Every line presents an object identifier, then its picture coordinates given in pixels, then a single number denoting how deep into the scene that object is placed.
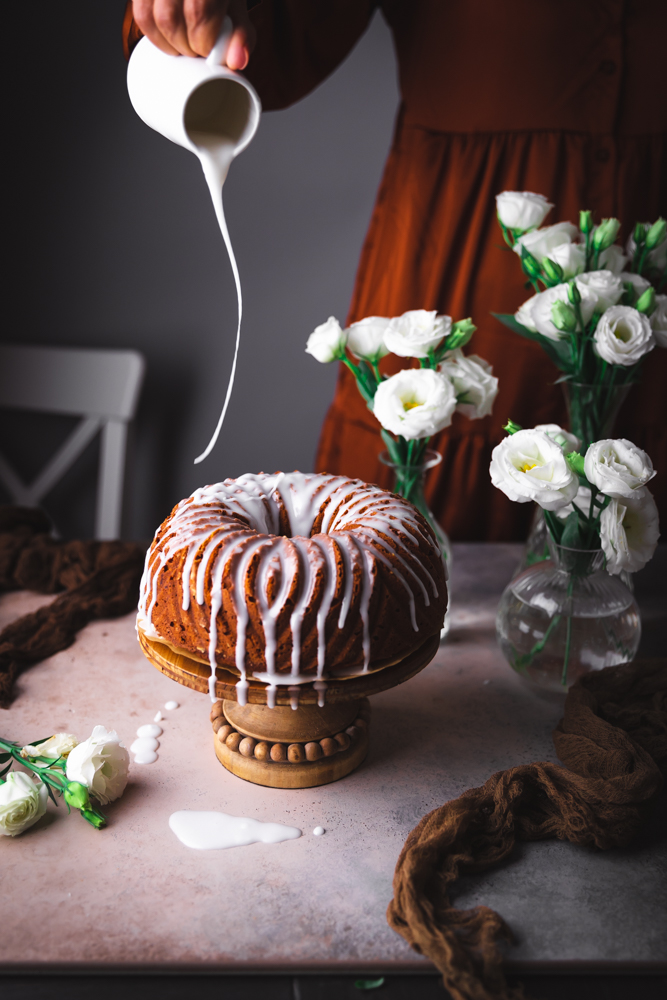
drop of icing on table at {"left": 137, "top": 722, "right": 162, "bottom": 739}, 1.00
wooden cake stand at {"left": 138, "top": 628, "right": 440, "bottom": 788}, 0.89
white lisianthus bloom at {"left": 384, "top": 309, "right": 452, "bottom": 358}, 1.02
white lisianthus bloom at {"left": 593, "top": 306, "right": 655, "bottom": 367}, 0.99
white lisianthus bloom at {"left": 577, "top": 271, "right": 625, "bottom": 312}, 1.03
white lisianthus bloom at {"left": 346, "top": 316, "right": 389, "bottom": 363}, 1.07
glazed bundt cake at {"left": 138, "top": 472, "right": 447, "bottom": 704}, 0.81
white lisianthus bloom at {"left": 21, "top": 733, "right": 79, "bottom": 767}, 0.90
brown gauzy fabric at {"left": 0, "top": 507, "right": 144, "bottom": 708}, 1.17
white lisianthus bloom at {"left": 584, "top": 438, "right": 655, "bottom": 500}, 0.89
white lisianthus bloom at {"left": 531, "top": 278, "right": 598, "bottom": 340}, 1.03
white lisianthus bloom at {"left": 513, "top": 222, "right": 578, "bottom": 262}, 1.08
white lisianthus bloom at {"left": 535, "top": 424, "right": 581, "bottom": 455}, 0.99
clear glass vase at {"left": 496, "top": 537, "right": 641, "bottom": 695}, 1.04
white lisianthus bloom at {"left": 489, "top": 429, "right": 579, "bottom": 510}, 0.90
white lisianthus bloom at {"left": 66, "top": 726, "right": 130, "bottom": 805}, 0.85
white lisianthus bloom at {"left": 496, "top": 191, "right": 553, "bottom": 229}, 1.11
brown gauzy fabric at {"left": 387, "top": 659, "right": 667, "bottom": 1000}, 0.71
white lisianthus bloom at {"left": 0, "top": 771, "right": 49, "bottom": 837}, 0.81
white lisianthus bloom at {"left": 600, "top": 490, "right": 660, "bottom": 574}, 0.93
